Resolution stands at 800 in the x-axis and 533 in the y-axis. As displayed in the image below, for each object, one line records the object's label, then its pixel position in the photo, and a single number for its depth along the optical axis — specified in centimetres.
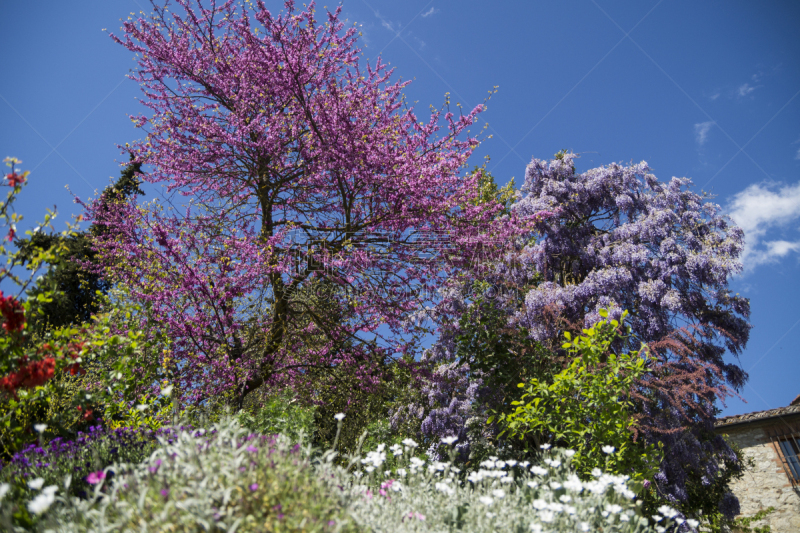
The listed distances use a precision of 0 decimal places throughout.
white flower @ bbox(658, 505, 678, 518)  279
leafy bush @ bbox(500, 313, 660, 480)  369
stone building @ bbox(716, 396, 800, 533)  1395
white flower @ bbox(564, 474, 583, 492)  261
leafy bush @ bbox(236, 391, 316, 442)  493
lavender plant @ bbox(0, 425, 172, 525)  261
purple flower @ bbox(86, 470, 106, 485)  194
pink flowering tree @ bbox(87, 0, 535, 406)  594
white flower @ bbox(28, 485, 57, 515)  162
